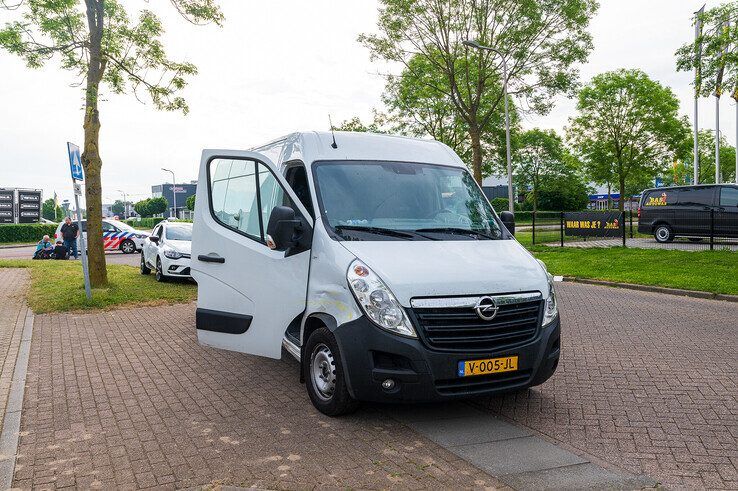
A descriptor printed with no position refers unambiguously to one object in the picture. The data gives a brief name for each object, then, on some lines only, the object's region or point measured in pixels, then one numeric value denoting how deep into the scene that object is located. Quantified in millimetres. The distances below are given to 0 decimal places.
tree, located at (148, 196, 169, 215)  99062
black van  18609
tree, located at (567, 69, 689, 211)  39781
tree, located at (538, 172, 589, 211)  66562
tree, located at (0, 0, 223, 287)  11289
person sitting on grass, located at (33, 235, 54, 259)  24484
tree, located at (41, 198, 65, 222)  124350
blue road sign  10539
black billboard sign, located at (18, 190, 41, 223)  41938
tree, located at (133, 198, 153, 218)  100688
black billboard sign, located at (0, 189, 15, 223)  41031
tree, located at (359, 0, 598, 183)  22975
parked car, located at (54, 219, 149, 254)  27203
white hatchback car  14023
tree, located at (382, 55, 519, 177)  29234
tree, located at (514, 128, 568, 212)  68625
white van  4199
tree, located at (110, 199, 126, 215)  160550
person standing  24188
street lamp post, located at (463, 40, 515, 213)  23203
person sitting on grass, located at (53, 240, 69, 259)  24188
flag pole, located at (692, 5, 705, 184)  14820
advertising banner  20312
